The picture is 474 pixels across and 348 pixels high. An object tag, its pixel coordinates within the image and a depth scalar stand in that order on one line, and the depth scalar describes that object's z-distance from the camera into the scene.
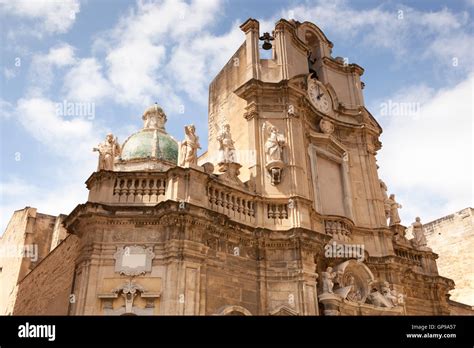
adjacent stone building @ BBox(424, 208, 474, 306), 25.28
